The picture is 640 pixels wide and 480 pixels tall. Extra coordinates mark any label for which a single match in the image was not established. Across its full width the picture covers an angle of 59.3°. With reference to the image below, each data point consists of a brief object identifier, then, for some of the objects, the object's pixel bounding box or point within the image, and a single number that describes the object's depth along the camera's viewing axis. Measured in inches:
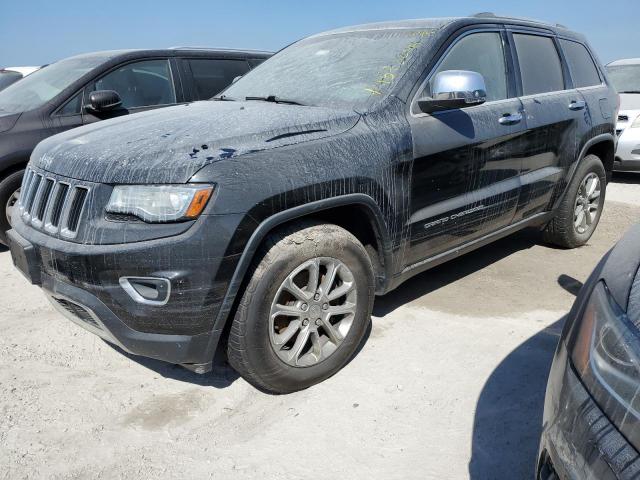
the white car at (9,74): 336.0
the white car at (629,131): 306.2
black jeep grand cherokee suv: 90.4
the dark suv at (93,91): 183.2
